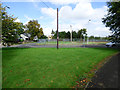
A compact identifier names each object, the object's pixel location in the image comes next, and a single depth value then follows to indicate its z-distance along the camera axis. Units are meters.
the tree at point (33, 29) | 37.55
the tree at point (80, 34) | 59.60
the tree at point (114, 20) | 11.24
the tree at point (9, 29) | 7.77
